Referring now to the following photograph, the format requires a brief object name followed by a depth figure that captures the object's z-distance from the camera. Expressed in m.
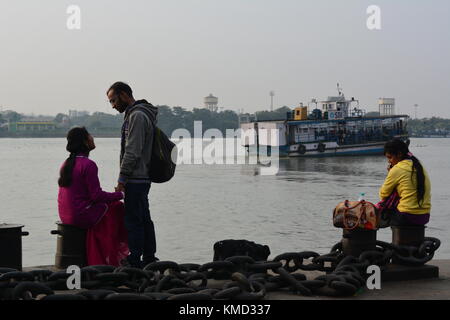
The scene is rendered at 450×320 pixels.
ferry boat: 47.81
